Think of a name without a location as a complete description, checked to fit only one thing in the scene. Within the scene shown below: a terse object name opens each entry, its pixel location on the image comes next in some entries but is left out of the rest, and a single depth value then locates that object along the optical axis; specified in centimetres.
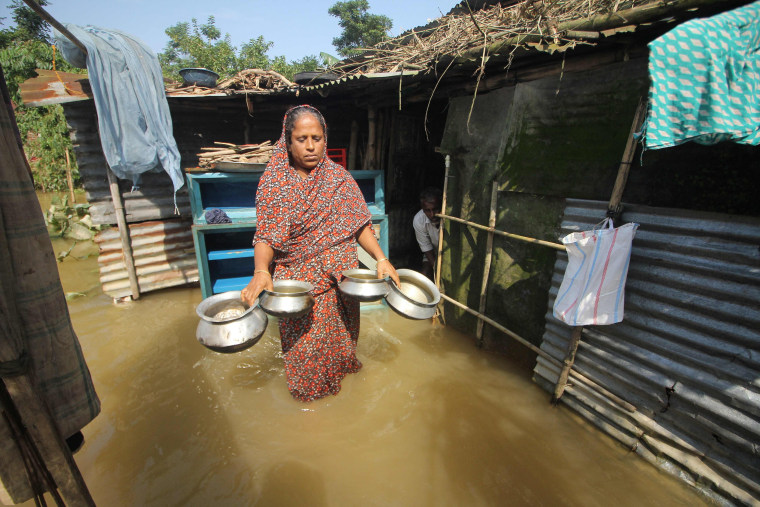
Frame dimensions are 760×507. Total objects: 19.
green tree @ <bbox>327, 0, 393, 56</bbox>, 2736
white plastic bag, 241
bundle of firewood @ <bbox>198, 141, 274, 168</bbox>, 430
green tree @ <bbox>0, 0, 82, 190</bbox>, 1142
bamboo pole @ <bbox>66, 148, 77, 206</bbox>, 993
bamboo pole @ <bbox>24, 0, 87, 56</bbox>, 222
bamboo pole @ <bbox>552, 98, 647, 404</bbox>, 238
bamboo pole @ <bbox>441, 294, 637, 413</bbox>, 259
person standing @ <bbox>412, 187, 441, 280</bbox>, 471
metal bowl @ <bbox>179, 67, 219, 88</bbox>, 517
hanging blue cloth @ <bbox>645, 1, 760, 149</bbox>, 165
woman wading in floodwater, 239
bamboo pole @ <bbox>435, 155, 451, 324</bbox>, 418
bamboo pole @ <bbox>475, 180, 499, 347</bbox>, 353
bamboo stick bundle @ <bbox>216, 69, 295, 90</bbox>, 526
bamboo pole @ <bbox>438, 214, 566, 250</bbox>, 289
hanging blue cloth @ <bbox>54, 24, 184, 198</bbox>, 411
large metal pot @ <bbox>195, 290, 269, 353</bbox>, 205
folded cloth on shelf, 417
